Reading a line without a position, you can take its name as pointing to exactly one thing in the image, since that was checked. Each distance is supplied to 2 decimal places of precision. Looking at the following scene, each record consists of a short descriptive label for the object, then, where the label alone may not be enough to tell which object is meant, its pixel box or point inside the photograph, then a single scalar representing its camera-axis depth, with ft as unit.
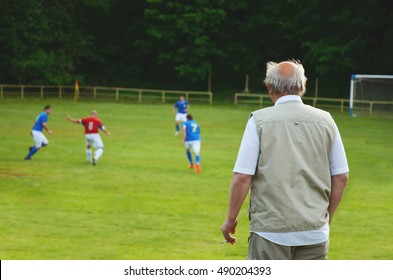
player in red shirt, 91.45
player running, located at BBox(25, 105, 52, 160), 96.12
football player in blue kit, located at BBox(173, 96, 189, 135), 131.92
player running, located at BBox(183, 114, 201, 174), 87.56
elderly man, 20.45
